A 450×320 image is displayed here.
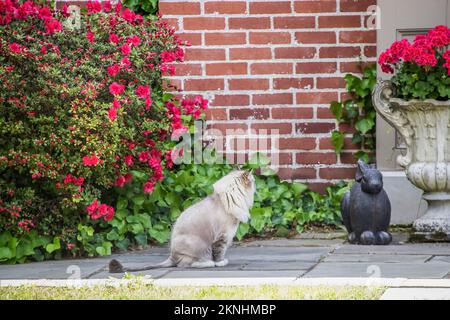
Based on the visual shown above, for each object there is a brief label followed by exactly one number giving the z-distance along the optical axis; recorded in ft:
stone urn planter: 42.95
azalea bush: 38.87
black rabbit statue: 42.12
